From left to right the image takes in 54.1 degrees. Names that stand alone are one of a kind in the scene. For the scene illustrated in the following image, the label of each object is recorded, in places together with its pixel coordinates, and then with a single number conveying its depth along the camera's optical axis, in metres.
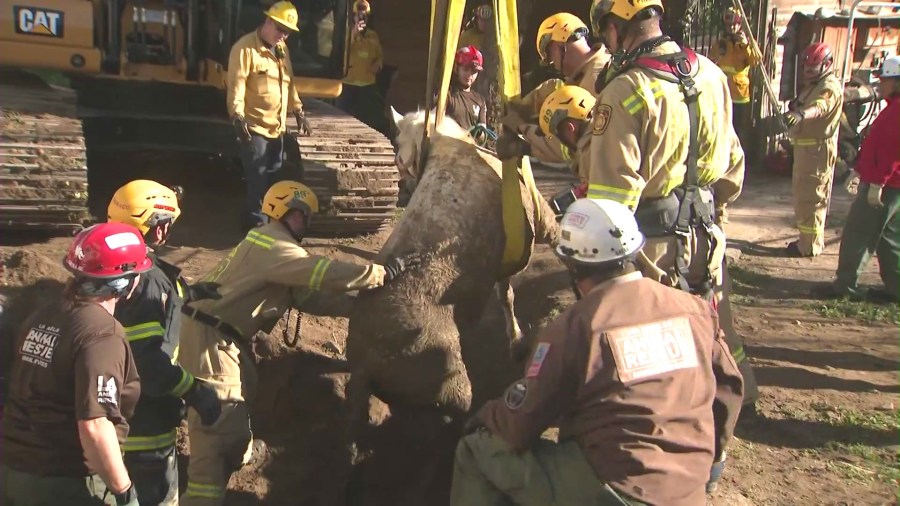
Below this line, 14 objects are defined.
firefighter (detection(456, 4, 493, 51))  10.78
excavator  6.91
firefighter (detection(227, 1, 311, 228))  7.51
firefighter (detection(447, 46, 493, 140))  8.25
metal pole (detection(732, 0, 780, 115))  8.12
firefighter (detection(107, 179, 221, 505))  3.81
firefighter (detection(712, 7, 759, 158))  11.04
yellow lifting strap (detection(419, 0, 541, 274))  4.81
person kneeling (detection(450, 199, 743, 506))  3.03
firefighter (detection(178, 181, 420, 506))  4.54
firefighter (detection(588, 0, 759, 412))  4.11
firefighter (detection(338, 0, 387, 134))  11.48
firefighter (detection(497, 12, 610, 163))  5.13
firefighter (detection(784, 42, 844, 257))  8.34
